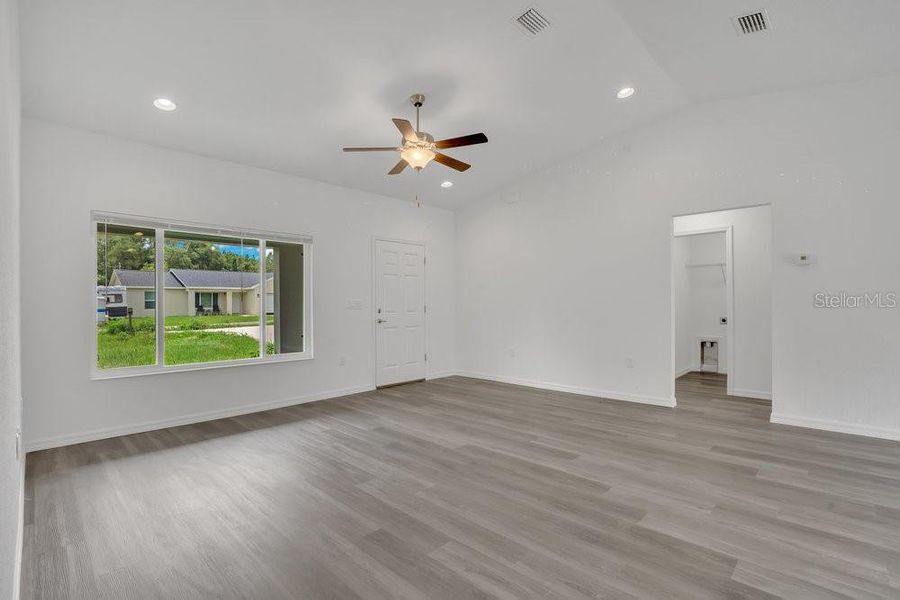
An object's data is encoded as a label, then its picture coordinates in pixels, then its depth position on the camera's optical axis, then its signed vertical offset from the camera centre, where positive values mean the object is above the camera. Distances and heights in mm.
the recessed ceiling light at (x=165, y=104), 3596 +1699
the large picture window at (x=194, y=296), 4156 +62
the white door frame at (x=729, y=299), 5773 -11
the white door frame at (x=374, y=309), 6223 -126
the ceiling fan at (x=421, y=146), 3406 +1293
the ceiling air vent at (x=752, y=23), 3259 +2175
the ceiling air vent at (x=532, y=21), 3211 +2159
